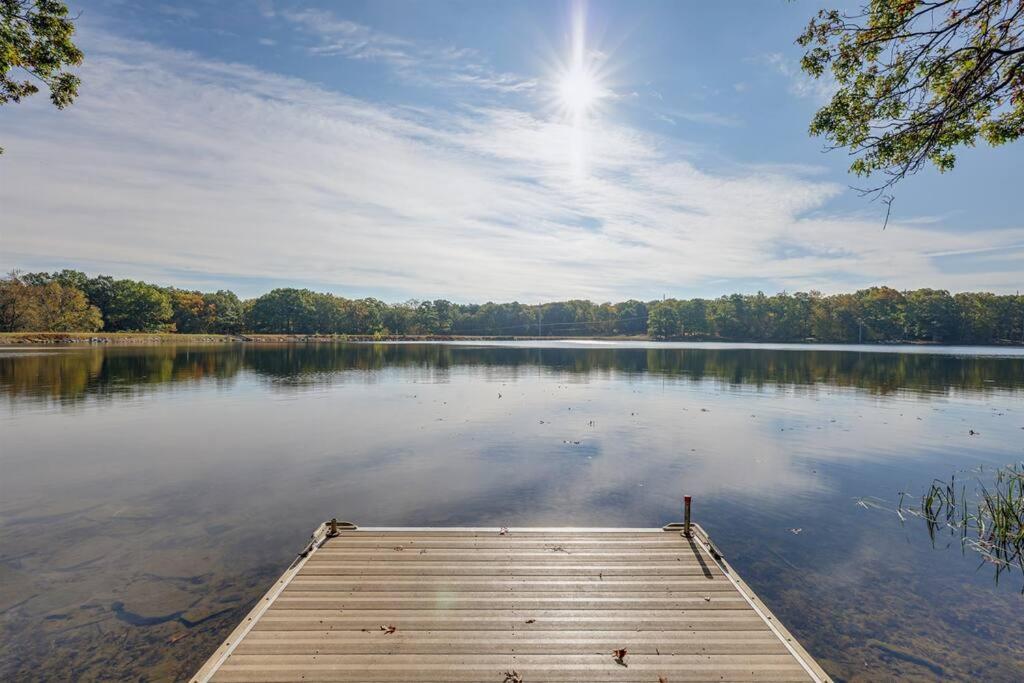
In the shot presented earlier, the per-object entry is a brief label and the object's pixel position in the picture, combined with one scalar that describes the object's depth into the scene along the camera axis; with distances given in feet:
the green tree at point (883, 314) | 607.12
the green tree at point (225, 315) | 625.41
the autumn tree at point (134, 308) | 521.65
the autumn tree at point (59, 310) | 429.38
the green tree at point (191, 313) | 600.80
